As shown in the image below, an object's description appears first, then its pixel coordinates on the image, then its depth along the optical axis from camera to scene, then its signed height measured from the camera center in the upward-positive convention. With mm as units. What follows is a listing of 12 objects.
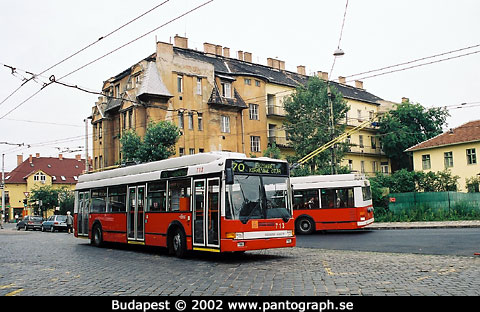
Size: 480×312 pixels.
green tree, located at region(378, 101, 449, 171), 62438 +9323
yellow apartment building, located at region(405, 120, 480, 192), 47531 +4628
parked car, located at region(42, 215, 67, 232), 42559 -1126
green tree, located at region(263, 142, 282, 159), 45719 +4907
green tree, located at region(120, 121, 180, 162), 37344 +5113
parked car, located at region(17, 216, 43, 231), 47628 -1072
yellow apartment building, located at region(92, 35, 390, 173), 42938 +10114
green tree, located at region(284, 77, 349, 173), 48938 +8694
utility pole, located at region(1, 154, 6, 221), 65925 +2495
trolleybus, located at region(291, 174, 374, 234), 24078 -48
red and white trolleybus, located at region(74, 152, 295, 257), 13367 +58
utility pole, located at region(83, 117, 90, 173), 43397 +6464
